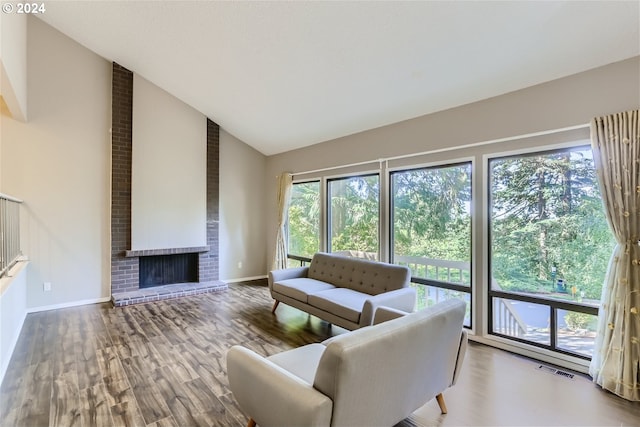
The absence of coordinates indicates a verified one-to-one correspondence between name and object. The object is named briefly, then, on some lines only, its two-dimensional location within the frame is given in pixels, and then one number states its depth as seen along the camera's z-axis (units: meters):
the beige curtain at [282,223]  6.06
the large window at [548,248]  2.79
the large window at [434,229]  3.61
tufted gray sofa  3.12
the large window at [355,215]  4.64
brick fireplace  4.86
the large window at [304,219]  5.70
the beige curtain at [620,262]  2.37
